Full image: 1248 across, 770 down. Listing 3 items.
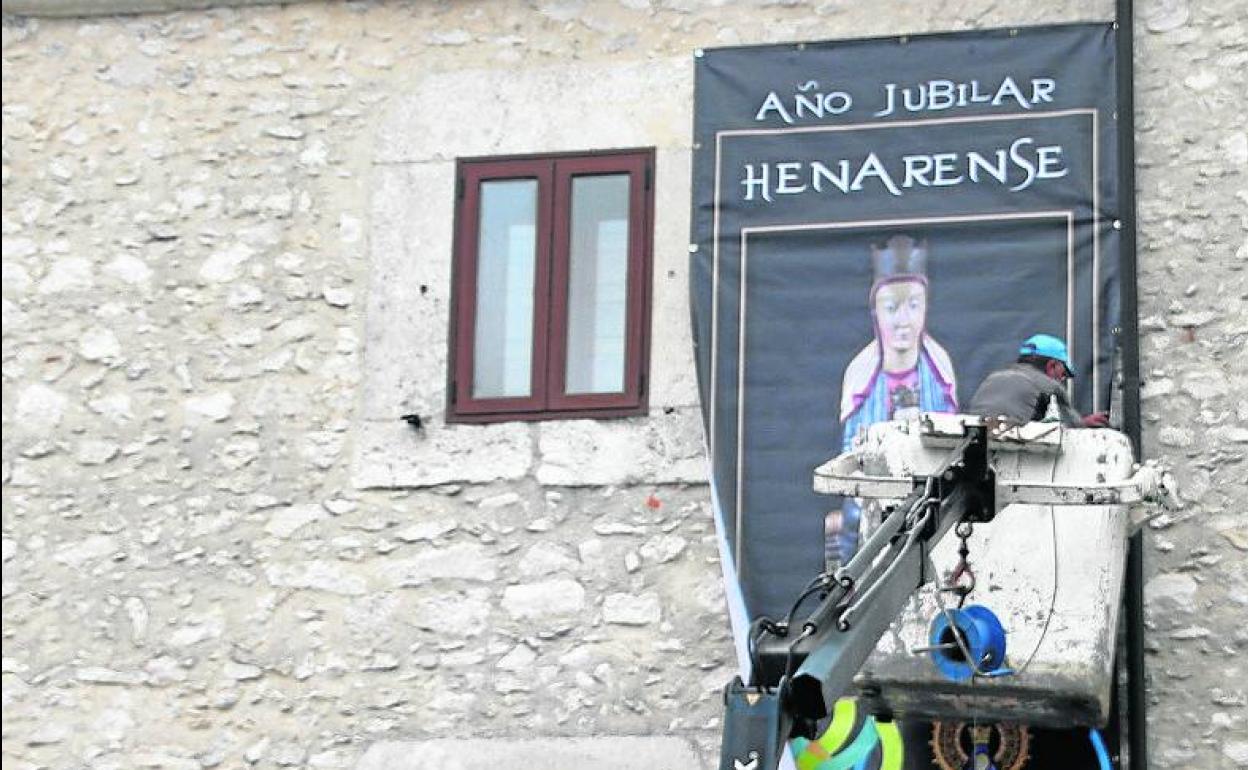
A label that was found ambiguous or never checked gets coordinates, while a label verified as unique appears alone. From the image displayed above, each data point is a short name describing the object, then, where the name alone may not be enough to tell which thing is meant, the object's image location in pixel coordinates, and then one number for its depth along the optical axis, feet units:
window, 40.98
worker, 35.58
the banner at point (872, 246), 39.04
